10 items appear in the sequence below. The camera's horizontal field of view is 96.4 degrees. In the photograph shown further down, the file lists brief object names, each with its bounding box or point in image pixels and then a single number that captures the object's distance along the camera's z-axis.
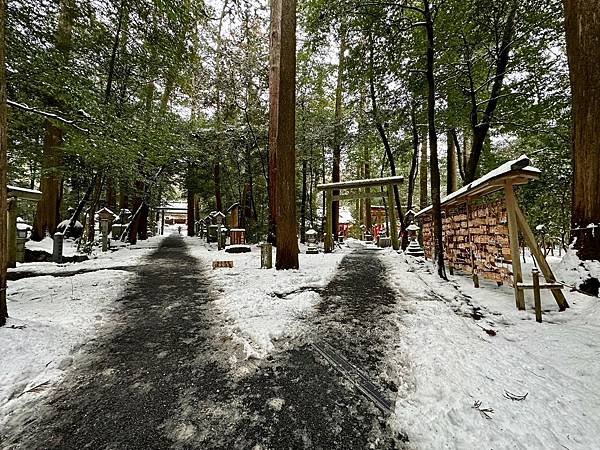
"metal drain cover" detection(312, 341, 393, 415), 1.88
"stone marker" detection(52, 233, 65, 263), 7.23
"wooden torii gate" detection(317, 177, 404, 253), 11.54
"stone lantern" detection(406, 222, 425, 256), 9.77
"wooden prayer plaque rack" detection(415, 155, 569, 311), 3.37
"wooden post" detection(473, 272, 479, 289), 4.92
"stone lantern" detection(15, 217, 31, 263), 6.73
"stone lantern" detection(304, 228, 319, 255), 11.23
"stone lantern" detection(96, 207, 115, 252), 9.84
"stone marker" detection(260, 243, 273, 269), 6.76
